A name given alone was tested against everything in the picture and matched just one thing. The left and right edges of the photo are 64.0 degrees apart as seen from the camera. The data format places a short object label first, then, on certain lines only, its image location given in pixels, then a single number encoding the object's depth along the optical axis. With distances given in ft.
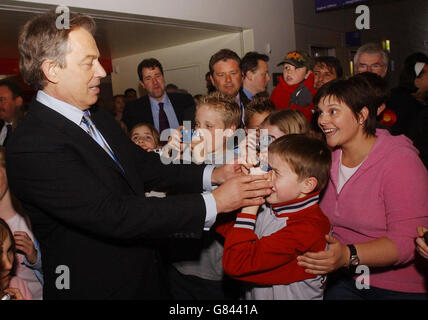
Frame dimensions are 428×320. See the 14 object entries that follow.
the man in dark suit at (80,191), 3.94
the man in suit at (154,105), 13.41
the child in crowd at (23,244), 5.95
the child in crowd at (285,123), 6.97
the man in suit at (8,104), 11.93
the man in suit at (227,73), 10.66
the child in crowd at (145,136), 10.03
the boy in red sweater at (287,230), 4.44
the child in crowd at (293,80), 11.69
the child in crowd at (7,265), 4.87
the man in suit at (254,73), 11.57
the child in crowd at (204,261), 6.23
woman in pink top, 4.89
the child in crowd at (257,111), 8.30
